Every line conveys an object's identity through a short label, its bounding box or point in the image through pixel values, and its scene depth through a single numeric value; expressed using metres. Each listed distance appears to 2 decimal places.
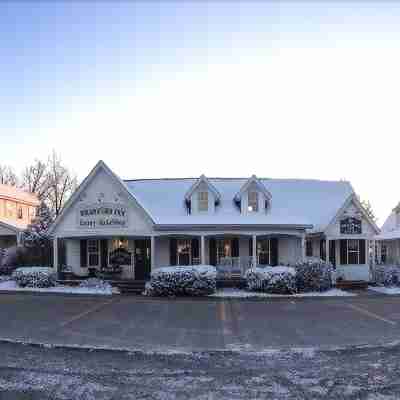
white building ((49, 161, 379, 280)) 23.08
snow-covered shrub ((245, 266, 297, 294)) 20.47
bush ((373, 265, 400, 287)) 23.62
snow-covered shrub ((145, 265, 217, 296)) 20.02
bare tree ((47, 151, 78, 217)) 59.75
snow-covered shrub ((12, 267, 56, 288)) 22.59
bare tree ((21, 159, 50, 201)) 60.35
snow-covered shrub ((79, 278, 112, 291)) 21.83
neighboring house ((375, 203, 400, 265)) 32.16
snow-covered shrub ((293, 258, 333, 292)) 21.12
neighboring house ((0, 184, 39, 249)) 30.83
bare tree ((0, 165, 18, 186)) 62.07
